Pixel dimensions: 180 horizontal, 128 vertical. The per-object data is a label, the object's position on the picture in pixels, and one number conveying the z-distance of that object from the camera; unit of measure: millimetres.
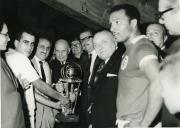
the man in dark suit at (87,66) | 4172
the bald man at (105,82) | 3357
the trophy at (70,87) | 4438
